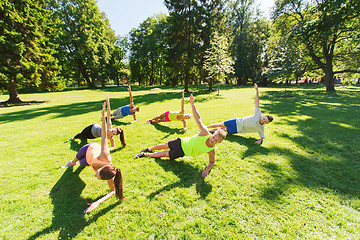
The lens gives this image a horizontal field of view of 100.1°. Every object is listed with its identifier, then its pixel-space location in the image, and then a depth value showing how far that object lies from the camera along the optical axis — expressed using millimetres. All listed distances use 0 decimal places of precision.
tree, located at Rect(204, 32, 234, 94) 19906
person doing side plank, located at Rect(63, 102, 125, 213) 3008
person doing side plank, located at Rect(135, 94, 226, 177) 4203
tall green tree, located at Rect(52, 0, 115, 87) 34562
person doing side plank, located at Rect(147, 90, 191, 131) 7114
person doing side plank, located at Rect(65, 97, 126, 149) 5688
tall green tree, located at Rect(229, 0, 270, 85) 39719
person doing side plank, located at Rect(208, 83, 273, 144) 5985
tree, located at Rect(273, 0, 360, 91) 16231
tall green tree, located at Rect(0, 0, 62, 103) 15031
